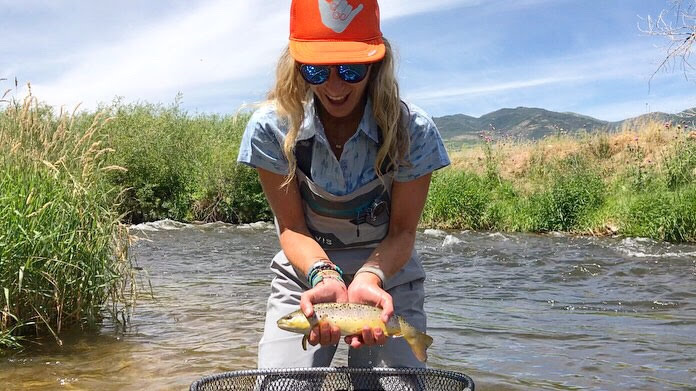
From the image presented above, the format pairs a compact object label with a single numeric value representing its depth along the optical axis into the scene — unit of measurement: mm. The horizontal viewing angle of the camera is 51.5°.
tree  11348
